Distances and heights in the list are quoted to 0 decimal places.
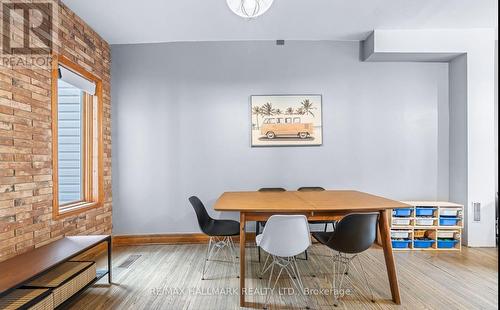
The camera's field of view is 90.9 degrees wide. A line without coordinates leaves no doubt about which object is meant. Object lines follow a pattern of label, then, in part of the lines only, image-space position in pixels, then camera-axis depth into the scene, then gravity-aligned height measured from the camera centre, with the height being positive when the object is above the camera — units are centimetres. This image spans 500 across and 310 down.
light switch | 340 -77
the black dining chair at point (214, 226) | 259 -81
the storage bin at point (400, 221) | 331 -90
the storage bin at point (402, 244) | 335 -122
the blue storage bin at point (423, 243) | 332 -120
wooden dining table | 206 -45
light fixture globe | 204 +125
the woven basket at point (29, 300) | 165 -101
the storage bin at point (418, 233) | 336 -107
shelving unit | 330 -96
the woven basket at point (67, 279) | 193 -104
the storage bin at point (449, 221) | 331 -90
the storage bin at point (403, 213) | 333 -79
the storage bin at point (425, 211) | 333 -77
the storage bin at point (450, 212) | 332 -78
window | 306 +19
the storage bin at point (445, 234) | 332 -107
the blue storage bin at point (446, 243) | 331 -120
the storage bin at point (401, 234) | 334 -108
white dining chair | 193 -65
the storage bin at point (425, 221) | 331 -90
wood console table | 163 -83
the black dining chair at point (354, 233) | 197 -65
